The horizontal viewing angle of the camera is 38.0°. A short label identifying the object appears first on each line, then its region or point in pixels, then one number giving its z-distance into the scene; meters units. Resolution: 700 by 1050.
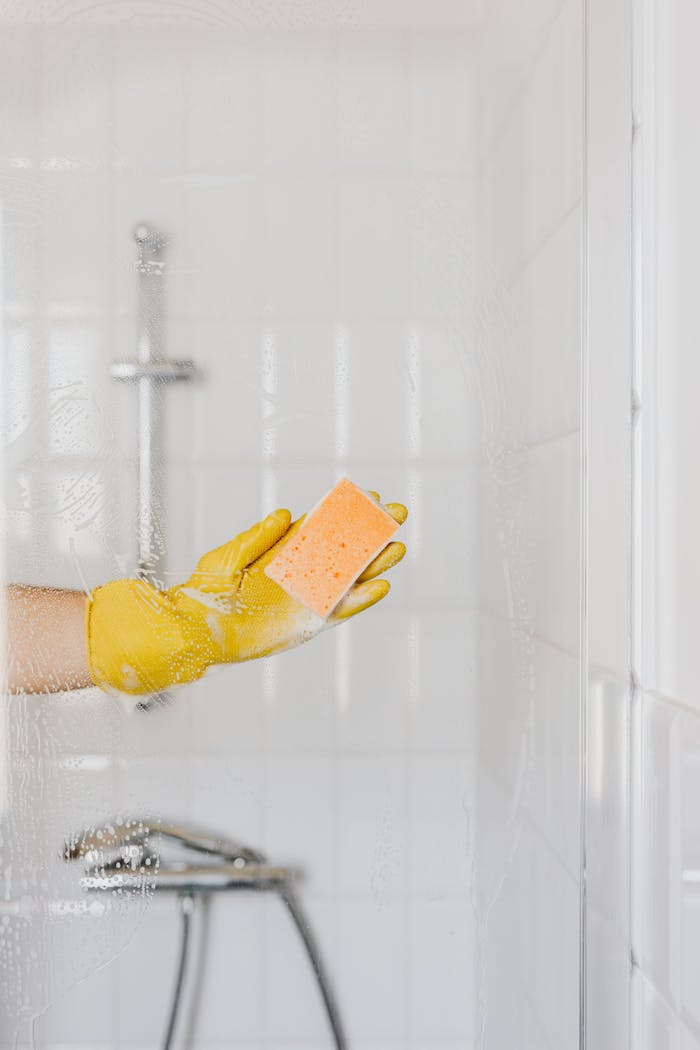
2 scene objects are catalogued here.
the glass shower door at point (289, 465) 0.88
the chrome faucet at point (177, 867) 0.88
